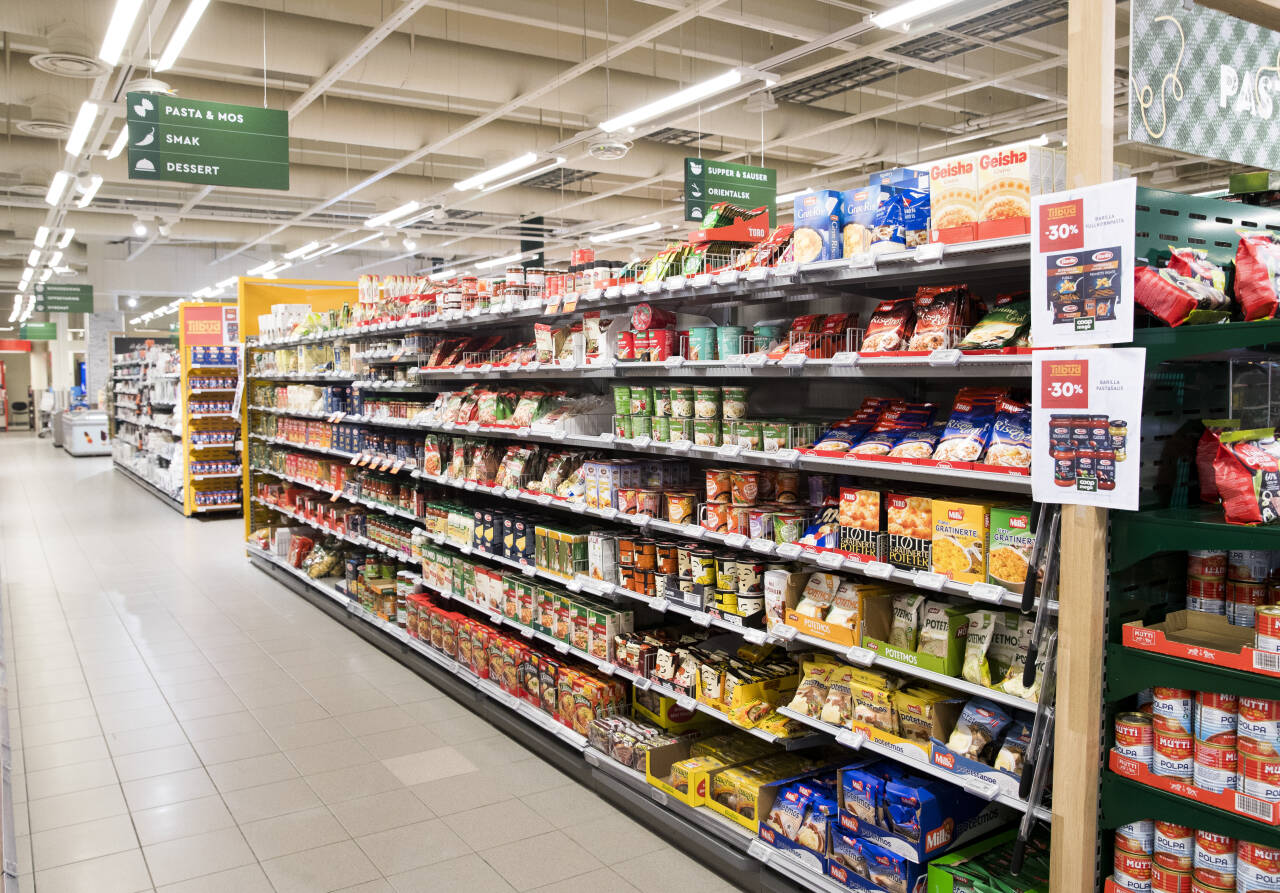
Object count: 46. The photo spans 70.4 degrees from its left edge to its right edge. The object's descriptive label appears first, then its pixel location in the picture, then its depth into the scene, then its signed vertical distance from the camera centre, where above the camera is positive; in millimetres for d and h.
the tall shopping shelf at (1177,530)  1993 -329
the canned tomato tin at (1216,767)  2029 -863
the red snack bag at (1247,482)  1961 -214
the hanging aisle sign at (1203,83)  2098 +745
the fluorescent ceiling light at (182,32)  6363 +2695
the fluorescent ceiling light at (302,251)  15709 +2579
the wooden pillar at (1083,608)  2094 -539
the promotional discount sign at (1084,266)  2045 +279
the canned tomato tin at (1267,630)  1919 -523
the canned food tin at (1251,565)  2135 -429
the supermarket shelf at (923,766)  2456 -1141
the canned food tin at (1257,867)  1963 -1056
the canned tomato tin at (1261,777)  1947 -851
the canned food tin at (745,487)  3547 -389
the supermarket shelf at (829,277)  2496 +374
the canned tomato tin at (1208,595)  2234 -523
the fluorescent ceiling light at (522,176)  12070 +2962
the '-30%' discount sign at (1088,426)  2055 -96
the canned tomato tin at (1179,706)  2115 -751
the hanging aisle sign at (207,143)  6992 +1997
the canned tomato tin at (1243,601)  2143 -517
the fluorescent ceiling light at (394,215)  12160 +2439
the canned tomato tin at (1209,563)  2229 -440
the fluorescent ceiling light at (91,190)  11359 +2670
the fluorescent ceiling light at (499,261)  18831 +2791
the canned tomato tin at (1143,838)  2199 -1098
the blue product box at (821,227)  2990 +531
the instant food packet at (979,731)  2644 -1014
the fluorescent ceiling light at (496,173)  9742 +2482
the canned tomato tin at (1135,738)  2170 -848
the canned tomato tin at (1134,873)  2197 -1183
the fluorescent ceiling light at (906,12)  6160 +2586
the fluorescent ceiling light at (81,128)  8125 +2493
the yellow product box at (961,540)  2588 -445
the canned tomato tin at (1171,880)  2129 -1167
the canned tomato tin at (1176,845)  2133 -1087
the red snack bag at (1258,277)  1997 +237
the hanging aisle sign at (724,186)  10422 +2412
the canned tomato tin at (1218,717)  2039 -752
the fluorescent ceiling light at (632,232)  16770 +2963
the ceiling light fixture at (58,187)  10727 +2509
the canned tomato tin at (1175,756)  2115 -869
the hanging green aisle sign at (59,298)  20609 +2167
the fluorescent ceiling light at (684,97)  7555 +2517
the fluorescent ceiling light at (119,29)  5699 +2433
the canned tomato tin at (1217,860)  2055 -1081
